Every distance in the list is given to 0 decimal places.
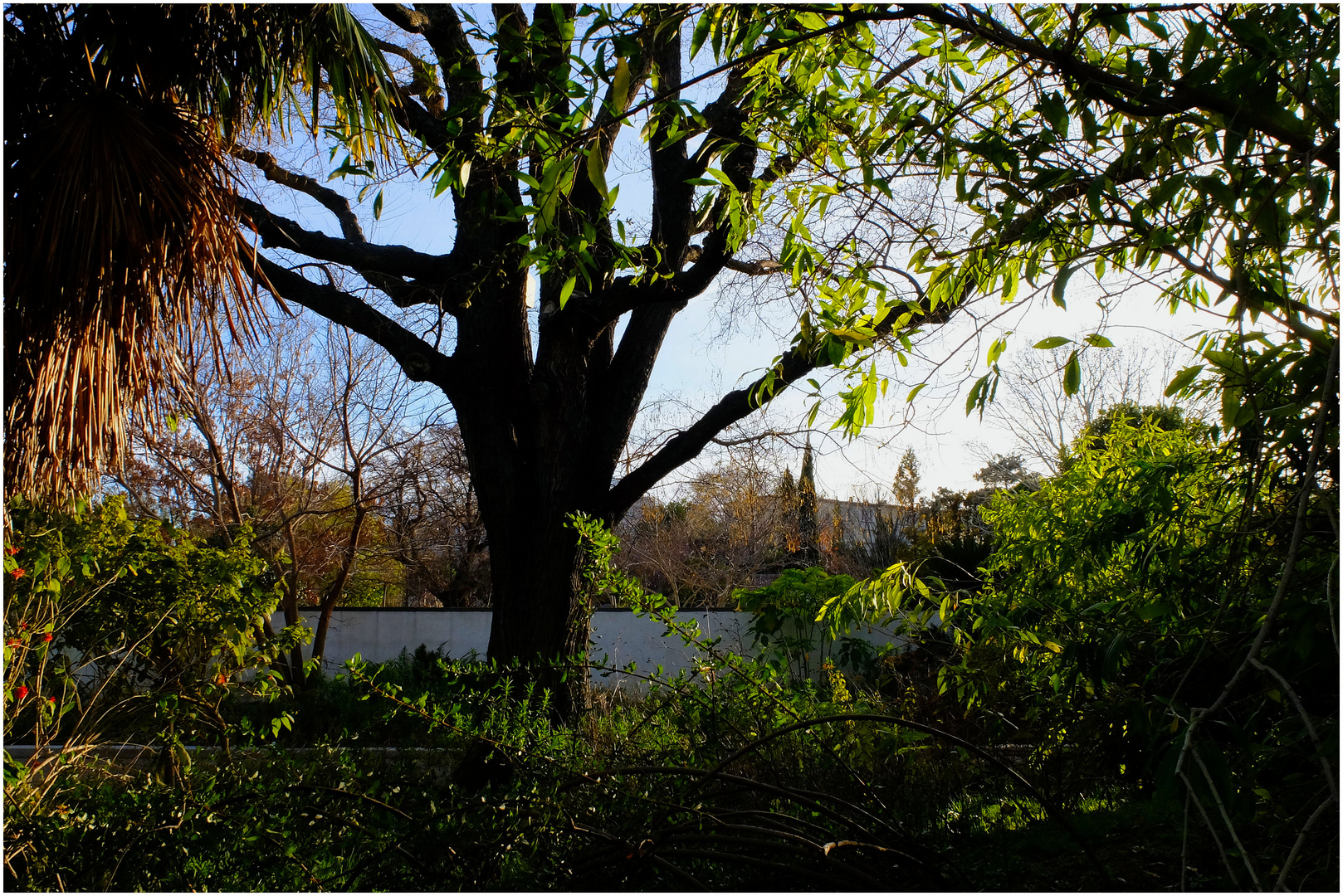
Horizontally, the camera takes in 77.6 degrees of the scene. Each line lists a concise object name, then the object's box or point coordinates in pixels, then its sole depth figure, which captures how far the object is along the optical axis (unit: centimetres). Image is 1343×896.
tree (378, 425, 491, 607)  1204
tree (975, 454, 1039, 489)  2622
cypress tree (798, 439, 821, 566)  1817
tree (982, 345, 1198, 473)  1552
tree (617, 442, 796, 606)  1609
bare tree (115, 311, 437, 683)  1030
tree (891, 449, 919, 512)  2223
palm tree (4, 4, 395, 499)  250
